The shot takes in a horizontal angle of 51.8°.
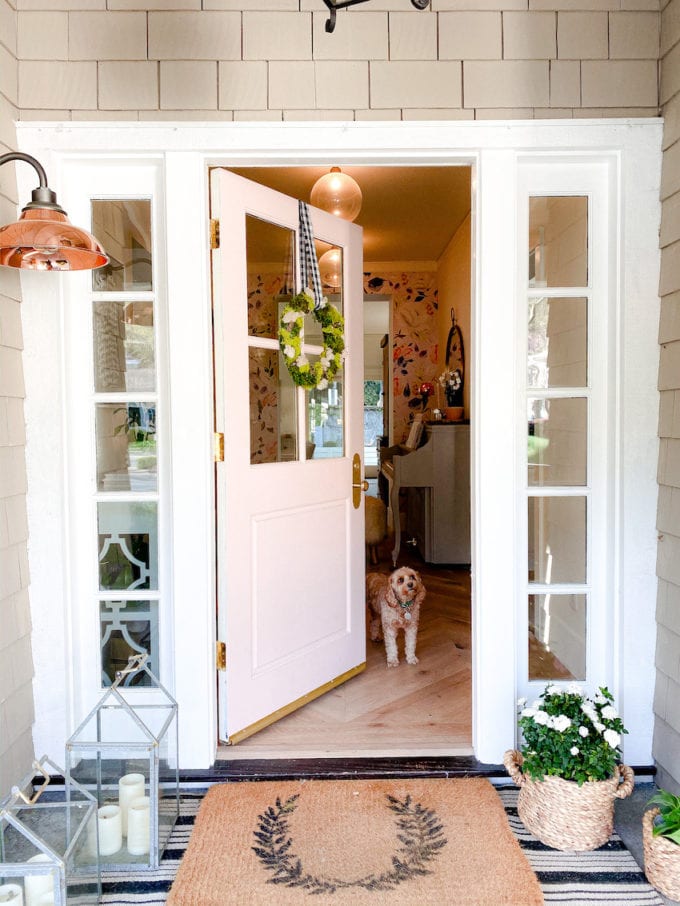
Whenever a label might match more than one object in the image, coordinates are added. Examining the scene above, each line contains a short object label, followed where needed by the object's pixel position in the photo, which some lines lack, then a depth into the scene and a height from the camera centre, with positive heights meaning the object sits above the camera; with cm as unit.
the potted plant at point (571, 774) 206 -106
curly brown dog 344 -93
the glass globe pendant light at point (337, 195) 366 +119
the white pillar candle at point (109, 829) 197 -114
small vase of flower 594 +27
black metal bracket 171 +103
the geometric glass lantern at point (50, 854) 151 -102
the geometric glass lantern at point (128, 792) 196 -108
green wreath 288 +34
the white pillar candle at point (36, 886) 158 -105
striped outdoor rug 189 -129
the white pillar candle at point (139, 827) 200 -115
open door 260 -24
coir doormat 188 -126
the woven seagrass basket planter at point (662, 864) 184 -119
